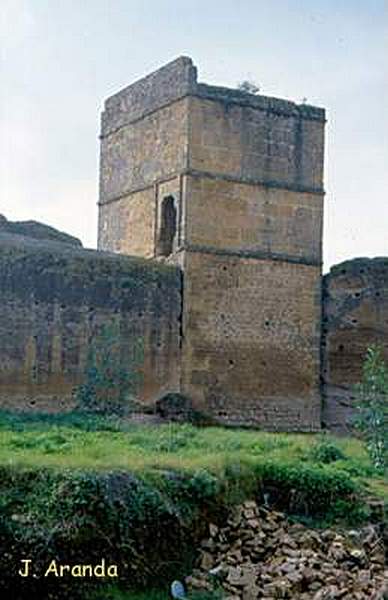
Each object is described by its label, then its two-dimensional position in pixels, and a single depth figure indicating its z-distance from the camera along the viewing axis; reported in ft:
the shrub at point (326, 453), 46.60
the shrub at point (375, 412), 47.39
